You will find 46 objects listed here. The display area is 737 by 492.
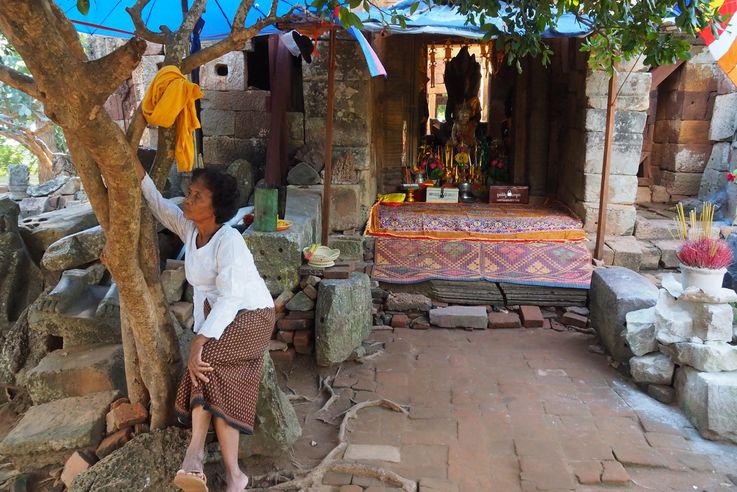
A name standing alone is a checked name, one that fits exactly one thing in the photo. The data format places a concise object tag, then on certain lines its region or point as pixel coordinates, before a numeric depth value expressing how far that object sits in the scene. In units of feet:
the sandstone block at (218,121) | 22.59
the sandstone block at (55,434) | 10.00
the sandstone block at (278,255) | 15.62
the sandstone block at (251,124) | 22.36
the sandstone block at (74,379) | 11.25
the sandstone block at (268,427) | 10.56
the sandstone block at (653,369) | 13.21
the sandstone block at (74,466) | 9.89
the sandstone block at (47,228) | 16.46
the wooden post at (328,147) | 17.38
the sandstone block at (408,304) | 18.57
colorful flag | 15.96
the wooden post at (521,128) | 27.50
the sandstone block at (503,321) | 17.89
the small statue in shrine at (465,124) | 29.68
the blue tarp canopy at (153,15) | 16.76
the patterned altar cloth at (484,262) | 18.98
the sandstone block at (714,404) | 11.39
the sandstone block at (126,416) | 10.21
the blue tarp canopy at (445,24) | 16.21
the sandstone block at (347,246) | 19.56
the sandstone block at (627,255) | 20.26
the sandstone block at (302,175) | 20.06
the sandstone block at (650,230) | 22.20
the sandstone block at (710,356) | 12.09
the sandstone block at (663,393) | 13.04
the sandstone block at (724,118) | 26.30
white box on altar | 26.37
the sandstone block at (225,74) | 22.36
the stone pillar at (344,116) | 19.97
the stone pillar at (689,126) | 27.58
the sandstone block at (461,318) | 17.89
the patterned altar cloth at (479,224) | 20.63
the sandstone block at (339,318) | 14.99
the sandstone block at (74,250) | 13.60
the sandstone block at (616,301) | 14.94
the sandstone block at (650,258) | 20.76
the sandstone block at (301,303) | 15.76
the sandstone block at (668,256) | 20.71
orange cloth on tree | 8.54
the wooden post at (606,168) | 19.16
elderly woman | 8.72
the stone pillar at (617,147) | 21.07
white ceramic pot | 12.64
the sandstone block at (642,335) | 13.69
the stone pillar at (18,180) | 38.37
